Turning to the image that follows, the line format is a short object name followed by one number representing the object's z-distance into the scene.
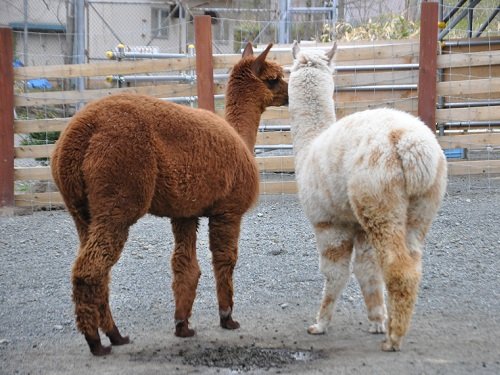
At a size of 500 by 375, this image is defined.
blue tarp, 17.55
